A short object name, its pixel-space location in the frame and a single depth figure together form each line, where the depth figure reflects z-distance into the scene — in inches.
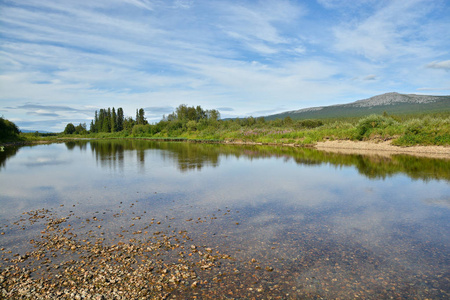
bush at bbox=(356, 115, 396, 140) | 1491.1
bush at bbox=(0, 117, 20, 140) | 2226.9
